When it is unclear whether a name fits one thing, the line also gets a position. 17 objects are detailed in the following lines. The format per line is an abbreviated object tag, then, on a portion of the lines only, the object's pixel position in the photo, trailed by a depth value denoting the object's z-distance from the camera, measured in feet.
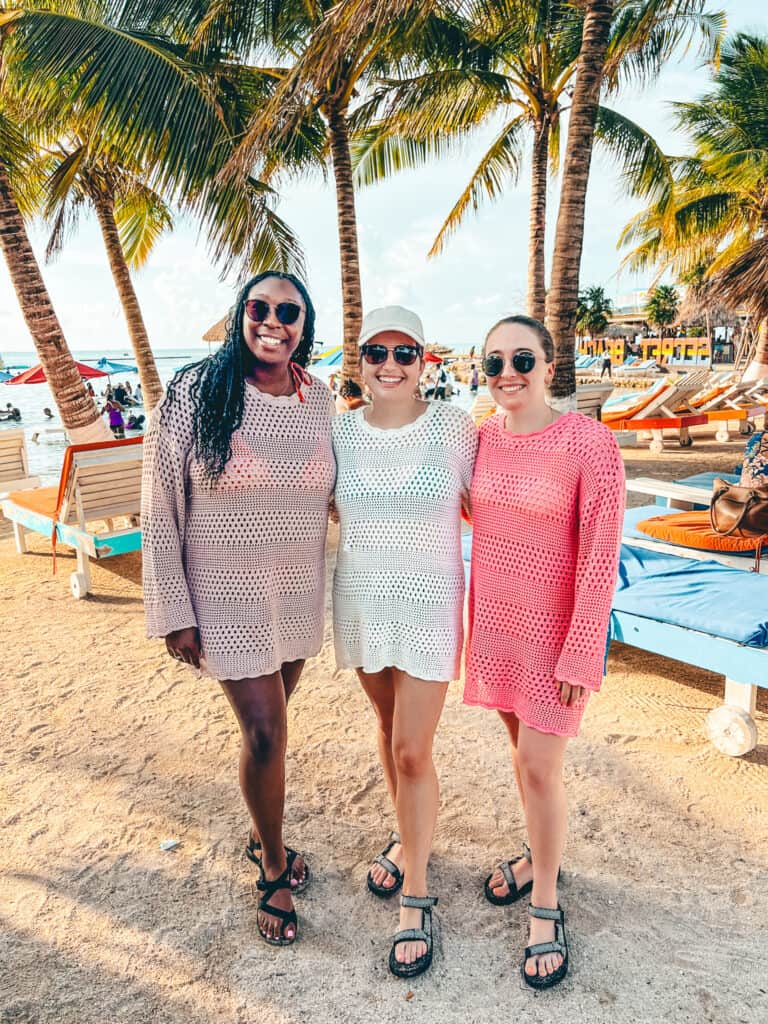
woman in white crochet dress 7.38
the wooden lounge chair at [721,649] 10.83
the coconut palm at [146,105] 22.89
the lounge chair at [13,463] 29.55
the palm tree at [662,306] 198.49
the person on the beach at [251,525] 7.48
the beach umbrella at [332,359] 96.66
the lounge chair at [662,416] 42.68
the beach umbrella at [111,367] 102.89
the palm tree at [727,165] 59.16
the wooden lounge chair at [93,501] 19.54
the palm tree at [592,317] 196.13
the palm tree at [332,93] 23.68
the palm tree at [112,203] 31.45
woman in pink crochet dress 6.94
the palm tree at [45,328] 24.50
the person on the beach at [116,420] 61.97
